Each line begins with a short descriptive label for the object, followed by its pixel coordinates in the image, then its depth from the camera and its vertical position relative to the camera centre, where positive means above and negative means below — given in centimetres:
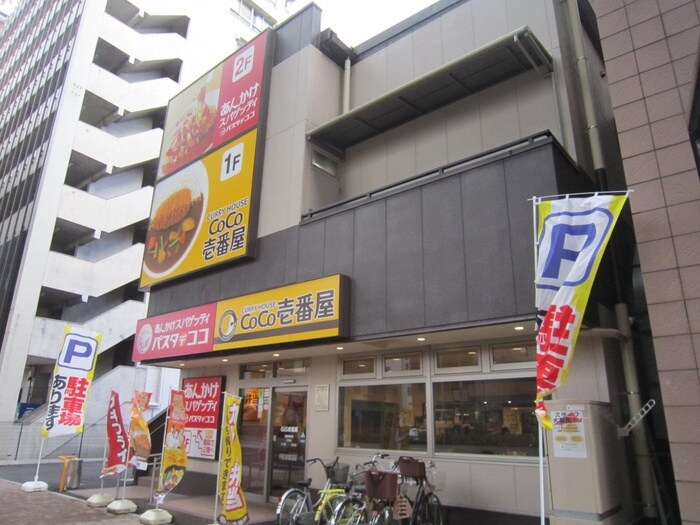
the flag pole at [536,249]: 481 +194
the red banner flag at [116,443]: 1040 -67
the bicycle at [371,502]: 685 -122
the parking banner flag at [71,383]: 1213 +63
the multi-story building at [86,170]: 2308 +1234
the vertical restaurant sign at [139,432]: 1020 -43
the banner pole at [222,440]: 769 -41
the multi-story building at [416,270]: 718 +260
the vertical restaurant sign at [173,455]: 905 -77
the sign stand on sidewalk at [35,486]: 1206 -183
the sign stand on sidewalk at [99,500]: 1035 -183
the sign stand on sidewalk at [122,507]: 983 -185
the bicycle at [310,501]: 760 -138
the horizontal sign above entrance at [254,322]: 902 +185
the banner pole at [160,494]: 904 -146
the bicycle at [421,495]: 723 -113
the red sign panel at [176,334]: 1141 +184
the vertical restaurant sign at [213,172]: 1184 +603
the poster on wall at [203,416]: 1233 -9
